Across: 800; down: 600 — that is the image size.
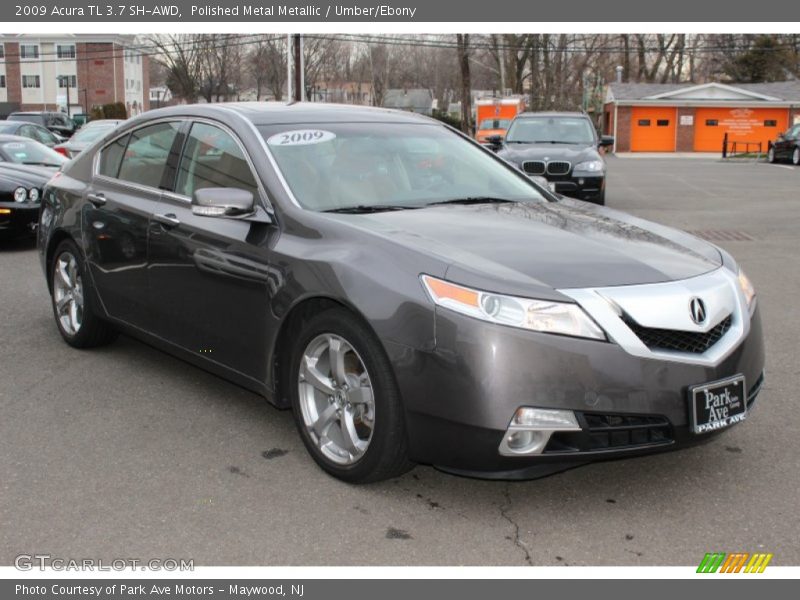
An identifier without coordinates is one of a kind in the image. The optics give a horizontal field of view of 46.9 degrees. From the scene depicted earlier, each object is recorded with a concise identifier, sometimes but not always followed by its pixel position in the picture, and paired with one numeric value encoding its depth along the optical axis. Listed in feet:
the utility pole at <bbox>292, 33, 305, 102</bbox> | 120.23
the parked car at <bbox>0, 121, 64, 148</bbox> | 74.95
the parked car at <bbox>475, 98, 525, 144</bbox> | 146.87
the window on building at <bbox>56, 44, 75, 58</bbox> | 301.22
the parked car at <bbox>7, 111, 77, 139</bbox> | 125.29
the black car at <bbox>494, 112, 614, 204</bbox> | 47.62
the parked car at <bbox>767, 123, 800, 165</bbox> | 107.86
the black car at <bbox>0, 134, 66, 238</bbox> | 35.73
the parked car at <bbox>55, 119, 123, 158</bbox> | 66.49
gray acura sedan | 11.15
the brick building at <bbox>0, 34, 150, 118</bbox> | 298.97
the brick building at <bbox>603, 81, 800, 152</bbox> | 175.83
